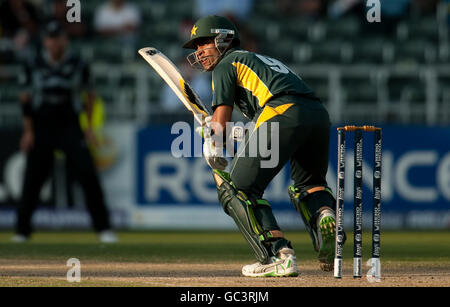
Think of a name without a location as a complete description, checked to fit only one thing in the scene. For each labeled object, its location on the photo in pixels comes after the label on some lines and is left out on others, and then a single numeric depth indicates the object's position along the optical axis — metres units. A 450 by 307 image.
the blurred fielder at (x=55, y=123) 21.97
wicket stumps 12.21
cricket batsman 13.14
